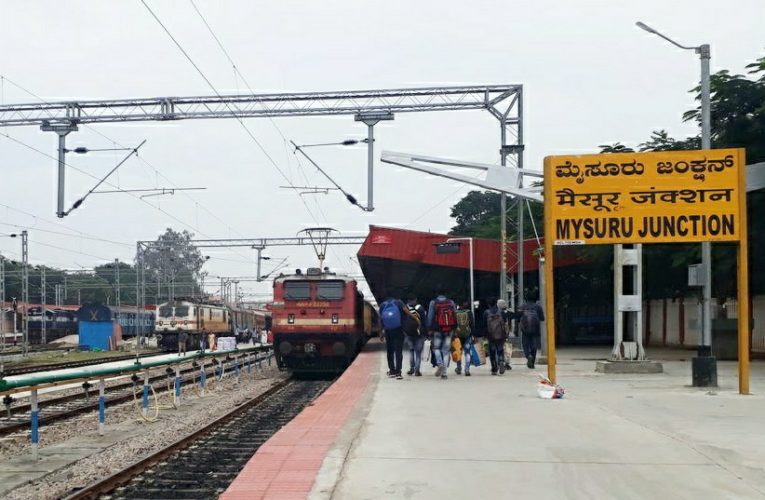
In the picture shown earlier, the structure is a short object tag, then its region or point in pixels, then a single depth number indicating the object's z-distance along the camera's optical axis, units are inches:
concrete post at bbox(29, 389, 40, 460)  382.3
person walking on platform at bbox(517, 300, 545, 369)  717.9
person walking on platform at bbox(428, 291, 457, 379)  613.3
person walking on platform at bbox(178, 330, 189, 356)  1667.1
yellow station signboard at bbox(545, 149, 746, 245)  508.4
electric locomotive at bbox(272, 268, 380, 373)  884.6
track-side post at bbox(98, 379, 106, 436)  468.4
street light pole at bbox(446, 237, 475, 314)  1311.5
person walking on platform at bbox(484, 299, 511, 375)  640.4
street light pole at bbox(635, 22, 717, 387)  535.2
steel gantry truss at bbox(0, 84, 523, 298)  999.0
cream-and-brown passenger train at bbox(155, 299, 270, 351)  1872.5
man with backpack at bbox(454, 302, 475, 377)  628.7
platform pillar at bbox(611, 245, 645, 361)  681.0
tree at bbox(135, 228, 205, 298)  4661.4
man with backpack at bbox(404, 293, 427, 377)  621.6
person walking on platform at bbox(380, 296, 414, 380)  603.2
